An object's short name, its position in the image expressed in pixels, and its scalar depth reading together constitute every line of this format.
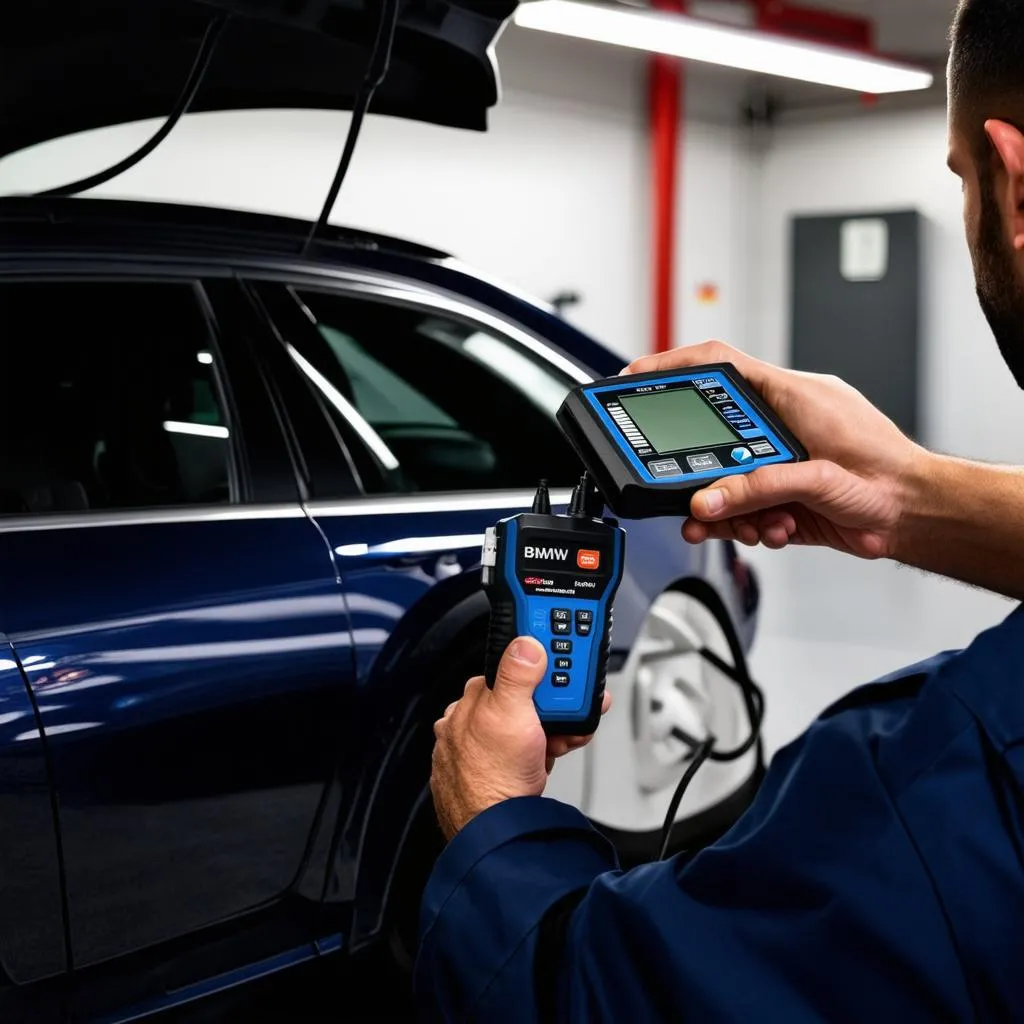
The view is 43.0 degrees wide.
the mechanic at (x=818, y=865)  0.66
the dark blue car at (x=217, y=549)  1.52
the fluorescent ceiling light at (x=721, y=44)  5.16
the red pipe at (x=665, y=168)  8.84
